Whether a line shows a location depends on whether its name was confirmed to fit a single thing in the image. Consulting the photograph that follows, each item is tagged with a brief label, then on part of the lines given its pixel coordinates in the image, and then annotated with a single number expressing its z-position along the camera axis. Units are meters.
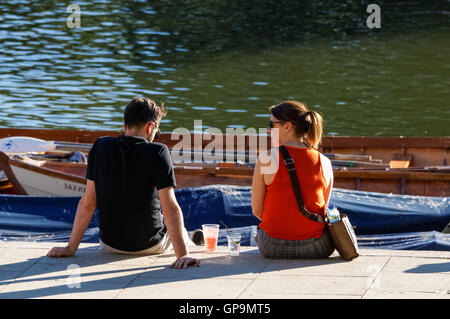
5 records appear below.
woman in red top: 12.10
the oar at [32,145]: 26.28
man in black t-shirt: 12.00
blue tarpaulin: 17.91
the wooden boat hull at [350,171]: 21.86
